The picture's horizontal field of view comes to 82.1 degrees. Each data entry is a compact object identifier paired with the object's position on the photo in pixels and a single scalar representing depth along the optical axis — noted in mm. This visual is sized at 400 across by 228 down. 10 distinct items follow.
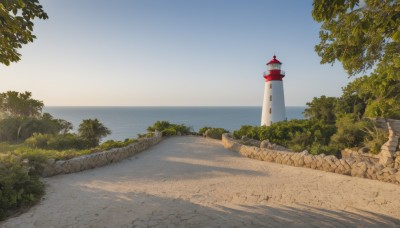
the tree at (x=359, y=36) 4425
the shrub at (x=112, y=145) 13227
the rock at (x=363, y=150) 16164
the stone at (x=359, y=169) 8953
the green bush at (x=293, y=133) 18594
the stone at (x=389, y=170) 8365
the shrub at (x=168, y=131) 23252
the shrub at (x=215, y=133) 22531
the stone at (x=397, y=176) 8180
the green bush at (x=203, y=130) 25162
